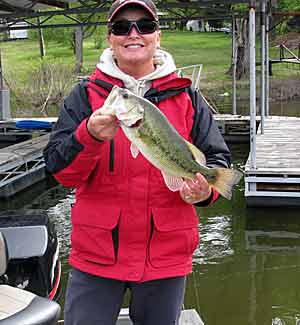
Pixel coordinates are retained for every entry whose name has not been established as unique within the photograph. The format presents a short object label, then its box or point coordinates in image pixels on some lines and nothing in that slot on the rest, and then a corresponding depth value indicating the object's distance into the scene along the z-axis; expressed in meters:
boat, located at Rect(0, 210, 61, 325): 3.75
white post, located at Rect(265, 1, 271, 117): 13.26
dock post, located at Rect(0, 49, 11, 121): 16.27
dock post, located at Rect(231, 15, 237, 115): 15.22
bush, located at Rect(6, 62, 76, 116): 22.88
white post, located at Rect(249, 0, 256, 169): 8.38
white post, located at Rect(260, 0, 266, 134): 11.46
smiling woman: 2.38
